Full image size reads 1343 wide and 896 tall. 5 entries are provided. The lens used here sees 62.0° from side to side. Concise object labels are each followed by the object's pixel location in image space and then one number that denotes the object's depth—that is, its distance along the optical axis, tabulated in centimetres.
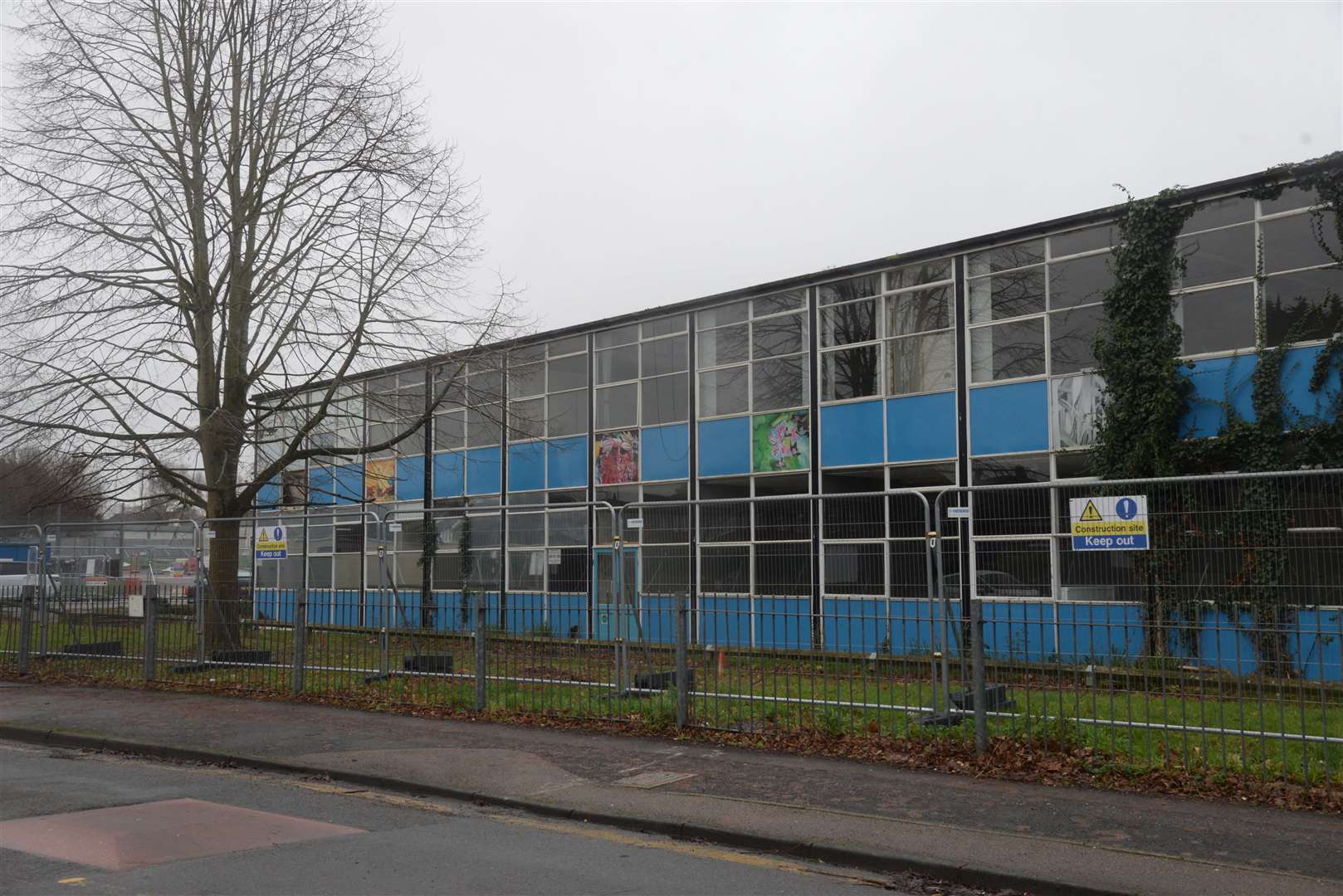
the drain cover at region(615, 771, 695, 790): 916
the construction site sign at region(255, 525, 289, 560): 1583
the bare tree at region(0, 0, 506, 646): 1972
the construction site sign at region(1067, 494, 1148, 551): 898
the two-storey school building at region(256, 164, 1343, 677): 1127
